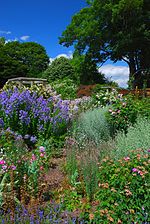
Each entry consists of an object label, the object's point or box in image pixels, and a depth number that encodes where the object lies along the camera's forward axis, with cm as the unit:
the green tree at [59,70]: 1297
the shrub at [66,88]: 846
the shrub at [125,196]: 166
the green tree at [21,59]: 1910
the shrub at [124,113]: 358
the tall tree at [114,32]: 1250
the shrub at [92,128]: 351
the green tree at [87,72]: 1433
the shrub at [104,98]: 507
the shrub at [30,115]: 356
